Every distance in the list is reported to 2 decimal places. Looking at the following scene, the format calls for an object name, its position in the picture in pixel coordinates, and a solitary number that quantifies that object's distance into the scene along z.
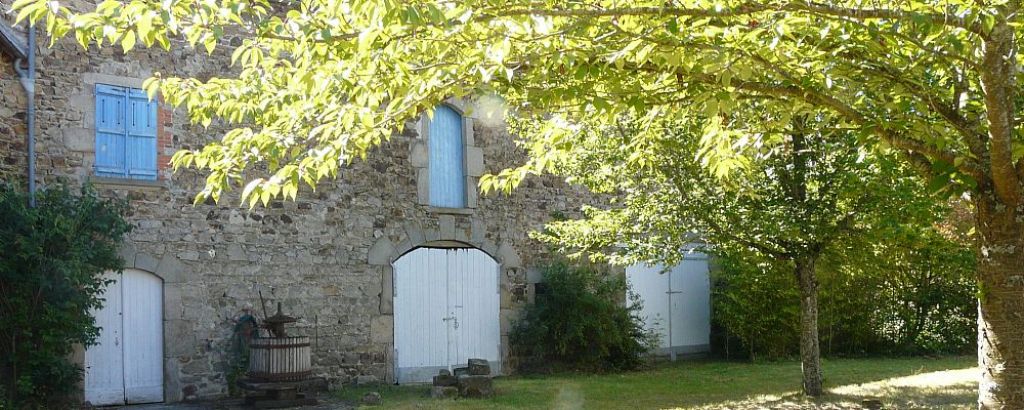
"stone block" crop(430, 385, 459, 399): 10.48
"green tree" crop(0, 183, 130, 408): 8.88
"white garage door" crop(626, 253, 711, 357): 15.09
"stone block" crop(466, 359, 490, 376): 10.91
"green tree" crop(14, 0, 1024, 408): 4.63
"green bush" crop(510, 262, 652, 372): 13.10
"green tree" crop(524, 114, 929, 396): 8.80
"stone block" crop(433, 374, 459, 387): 10.76
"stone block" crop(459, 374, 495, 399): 10.58
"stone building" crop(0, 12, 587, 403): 9.80
